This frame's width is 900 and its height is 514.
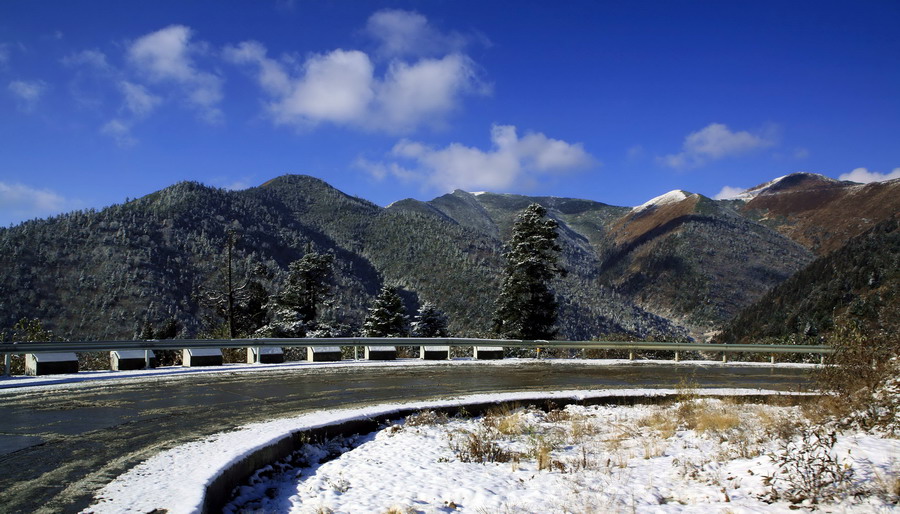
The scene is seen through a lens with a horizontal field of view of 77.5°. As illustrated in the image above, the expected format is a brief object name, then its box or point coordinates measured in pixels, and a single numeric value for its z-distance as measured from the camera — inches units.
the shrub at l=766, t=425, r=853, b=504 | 224.5
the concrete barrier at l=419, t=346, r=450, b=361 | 896.9
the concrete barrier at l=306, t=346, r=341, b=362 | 828.6
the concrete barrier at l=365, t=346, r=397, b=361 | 880.3
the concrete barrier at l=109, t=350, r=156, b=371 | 663.8
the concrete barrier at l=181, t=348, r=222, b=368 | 717.9
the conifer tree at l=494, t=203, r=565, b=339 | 1368.1
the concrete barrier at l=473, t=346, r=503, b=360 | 926.4
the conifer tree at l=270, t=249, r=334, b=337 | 1692.9
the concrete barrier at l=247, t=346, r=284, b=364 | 781.3
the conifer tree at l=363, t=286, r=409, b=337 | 1746.2
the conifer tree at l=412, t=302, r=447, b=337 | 1919.3
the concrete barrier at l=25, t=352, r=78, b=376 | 586.9
